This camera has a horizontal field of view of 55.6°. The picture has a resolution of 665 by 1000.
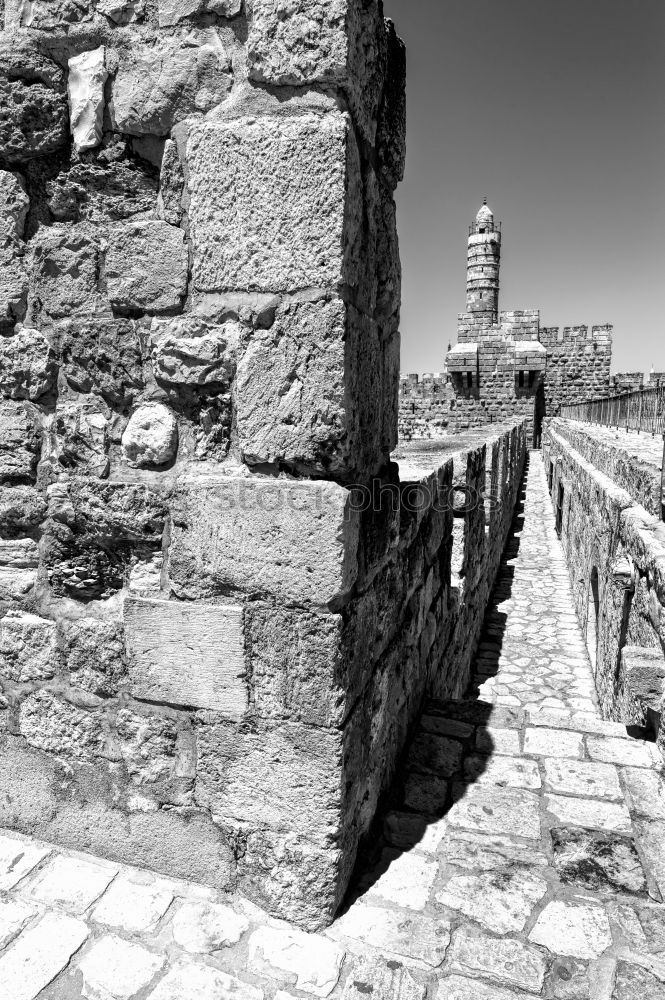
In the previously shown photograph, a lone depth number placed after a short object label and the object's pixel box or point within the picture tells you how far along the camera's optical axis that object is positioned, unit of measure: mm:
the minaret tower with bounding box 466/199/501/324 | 30812
